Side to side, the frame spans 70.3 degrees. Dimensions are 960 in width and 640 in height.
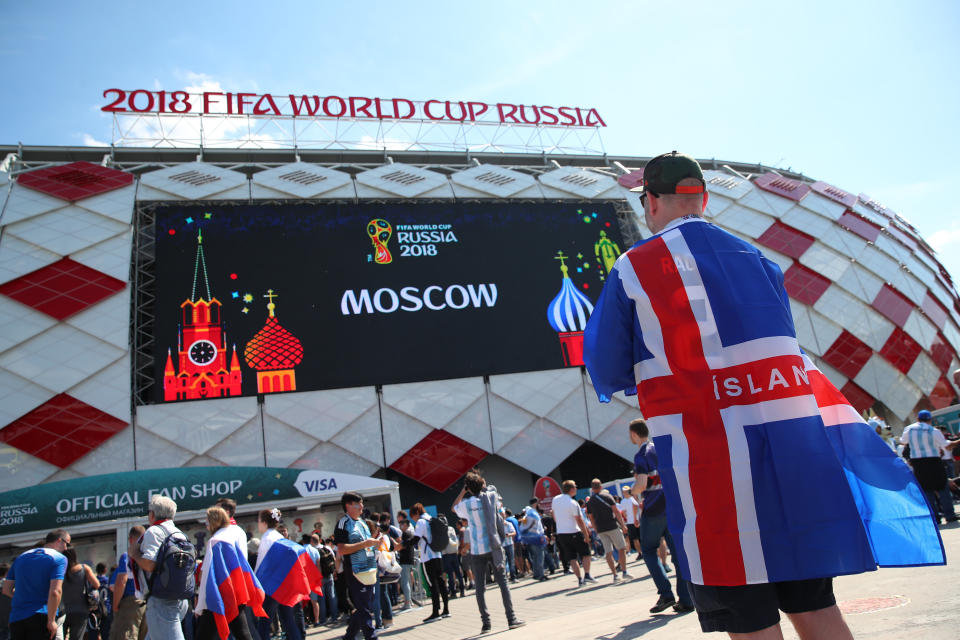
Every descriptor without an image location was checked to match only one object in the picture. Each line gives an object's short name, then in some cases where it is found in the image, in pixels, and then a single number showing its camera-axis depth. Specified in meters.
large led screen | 18.27
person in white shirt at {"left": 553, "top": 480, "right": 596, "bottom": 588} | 9.81
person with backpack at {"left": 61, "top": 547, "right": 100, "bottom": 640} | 7.44
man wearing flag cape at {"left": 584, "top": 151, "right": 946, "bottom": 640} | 1.63
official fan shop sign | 12.77
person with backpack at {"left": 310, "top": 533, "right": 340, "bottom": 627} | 10.52
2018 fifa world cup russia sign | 23.69
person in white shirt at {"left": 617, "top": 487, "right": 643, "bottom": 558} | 11.84
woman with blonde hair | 4.76
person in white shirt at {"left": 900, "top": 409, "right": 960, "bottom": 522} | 7.96
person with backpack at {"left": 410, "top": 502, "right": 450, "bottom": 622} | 9.12
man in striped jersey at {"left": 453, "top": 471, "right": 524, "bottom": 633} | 6.18
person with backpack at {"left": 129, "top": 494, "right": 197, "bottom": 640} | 4.41
